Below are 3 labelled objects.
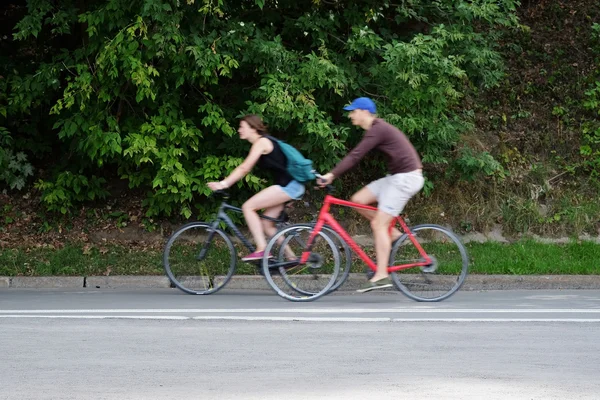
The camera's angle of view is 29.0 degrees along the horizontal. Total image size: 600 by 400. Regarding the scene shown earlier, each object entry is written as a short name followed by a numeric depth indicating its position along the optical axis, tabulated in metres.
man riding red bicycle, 10.72
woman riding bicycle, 11.23
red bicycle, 10.94
